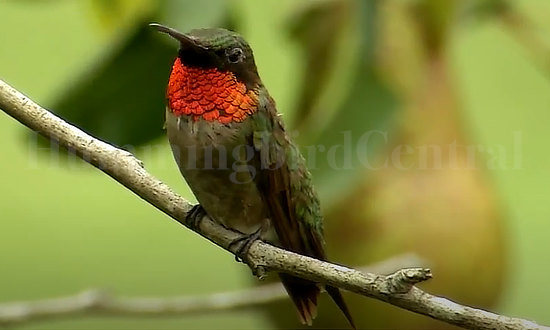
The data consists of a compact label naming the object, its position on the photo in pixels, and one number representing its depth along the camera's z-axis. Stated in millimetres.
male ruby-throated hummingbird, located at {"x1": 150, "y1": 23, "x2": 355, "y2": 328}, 2123
